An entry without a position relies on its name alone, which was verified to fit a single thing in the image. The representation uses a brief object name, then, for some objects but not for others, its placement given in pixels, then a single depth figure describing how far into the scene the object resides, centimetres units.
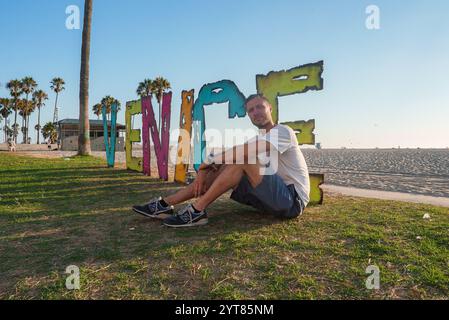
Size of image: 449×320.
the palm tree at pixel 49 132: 7381
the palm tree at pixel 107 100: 6562
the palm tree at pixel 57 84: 6531
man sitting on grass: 378
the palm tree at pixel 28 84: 6281
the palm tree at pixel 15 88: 6197
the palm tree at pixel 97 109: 7184
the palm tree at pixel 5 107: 7144
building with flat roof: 3816
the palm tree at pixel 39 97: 7206
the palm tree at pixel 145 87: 5697
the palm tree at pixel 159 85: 5496
